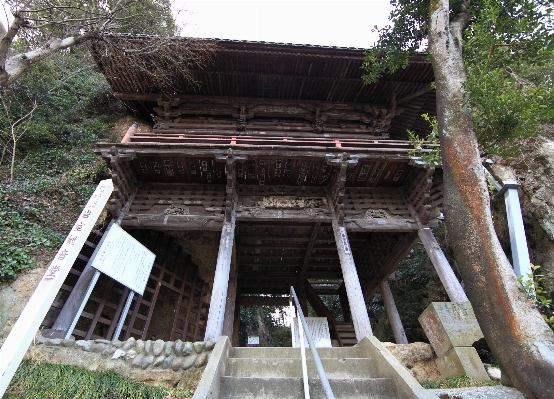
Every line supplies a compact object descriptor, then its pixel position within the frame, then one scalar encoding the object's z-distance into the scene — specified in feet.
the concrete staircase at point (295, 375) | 10.41
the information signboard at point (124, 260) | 18.15
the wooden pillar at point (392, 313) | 27.14
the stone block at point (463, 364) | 12.85
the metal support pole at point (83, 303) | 16.56
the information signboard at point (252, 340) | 40.36
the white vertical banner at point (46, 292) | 10.51
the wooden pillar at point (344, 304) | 36.68
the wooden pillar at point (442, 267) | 19.35
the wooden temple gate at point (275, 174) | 22.38
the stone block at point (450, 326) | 13.92
